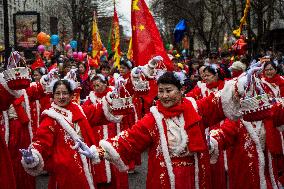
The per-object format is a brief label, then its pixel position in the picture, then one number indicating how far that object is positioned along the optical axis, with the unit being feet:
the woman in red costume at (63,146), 18.56
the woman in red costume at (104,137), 22.81
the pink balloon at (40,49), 72.39
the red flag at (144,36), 30.96
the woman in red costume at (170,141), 15.46
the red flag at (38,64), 44.13
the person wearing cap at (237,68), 29.27
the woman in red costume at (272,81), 26.71
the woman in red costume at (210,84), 27.14
